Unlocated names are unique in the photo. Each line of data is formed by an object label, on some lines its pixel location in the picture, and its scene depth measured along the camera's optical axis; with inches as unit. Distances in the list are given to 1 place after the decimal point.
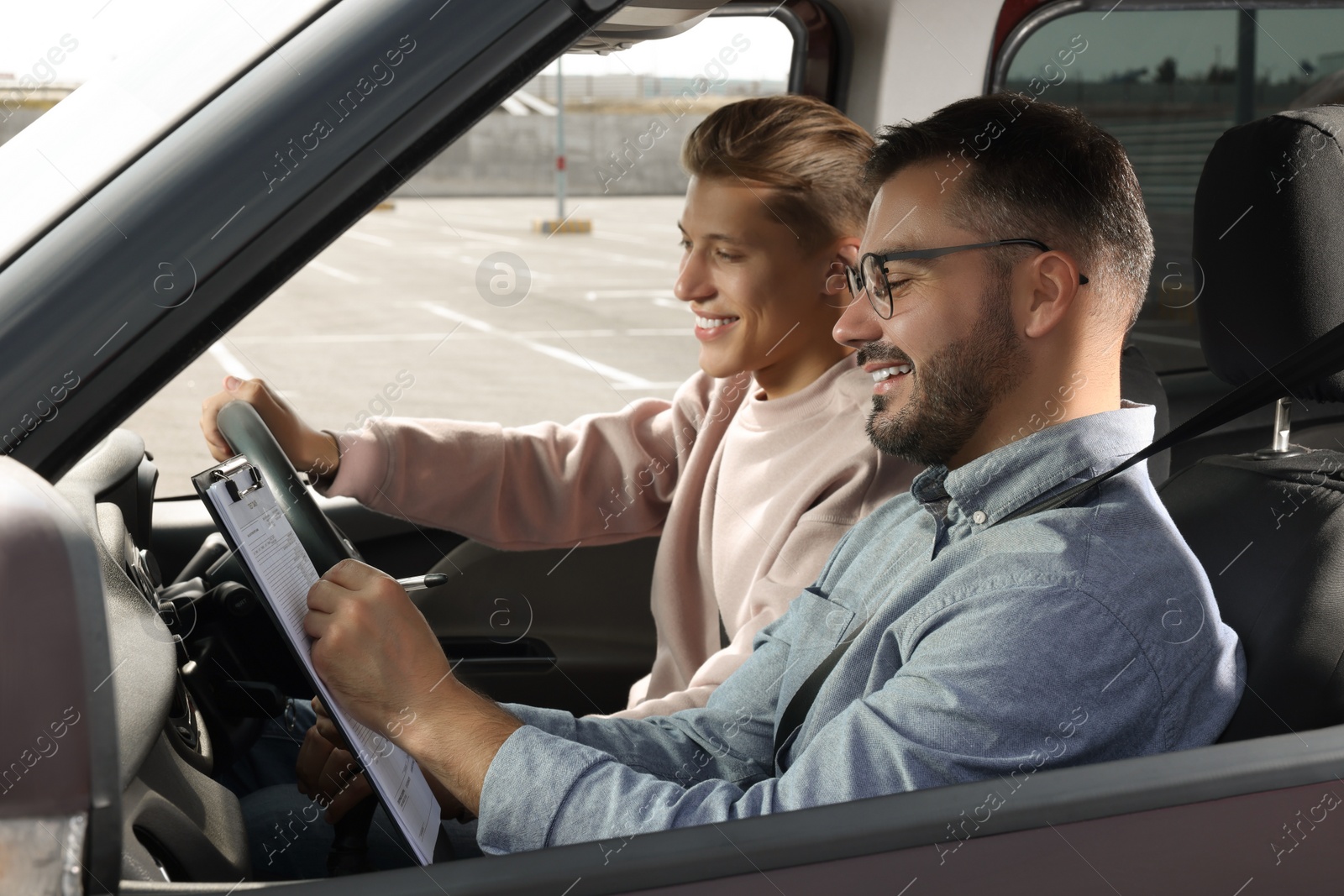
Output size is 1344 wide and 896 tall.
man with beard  44.9
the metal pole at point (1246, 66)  116.6
